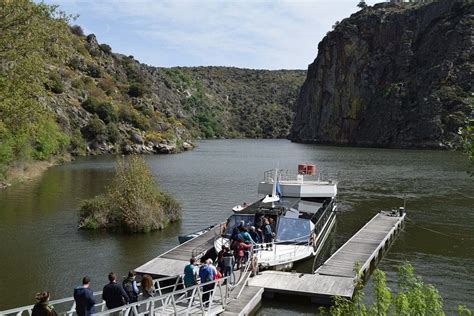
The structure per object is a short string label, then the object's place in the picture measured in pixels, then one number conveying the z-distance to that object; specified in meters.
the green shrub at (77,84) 113.69
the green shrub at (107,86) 127.76
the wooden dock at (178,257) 22.00
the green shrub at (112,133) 109.25
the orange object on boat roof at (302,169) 39.41
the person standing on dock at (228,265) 19.11
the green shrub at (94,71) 128.75
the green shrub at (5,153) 49.06
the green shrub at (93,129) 105.38
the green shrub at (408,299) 7.99
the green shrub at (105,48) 147.30
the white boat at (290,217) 23.97
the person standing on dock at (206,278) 17.06
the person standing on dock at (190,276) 16.97
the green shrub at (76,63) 123.31
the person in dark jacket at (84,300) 12.90
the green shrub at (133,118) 118.00
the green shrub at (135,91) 136.88
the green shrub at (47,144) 69.96
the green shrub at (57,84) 102.94
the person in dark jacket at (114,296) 13.63
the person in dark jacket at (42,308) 11.62
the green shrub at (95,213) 32.03
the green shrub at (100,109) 110.81
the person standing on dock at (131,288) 14.38
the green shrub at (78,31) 145.02
